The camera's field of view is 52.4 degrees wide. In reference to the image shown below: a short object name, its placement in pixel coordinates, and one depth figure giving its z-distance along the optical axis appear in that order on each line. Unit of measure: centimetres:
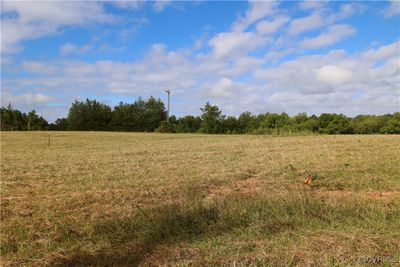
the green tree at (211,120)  8413
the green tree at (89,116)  9244
